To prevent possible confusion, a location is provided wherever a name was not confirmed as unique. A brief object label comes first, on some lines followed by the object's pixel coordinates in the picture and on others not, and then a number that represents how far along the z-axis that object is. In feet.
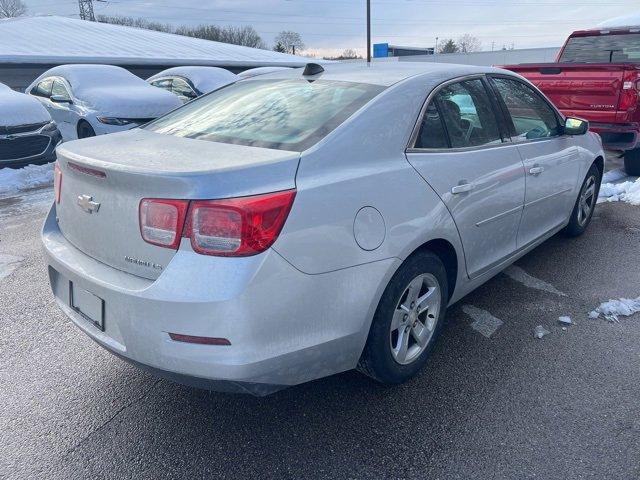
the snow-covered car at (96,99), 29.40
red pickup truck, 20.97
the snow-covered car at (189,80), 37.81
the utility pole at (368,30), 94.48
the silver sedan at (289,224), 6.63
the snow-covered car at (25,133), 25.57
